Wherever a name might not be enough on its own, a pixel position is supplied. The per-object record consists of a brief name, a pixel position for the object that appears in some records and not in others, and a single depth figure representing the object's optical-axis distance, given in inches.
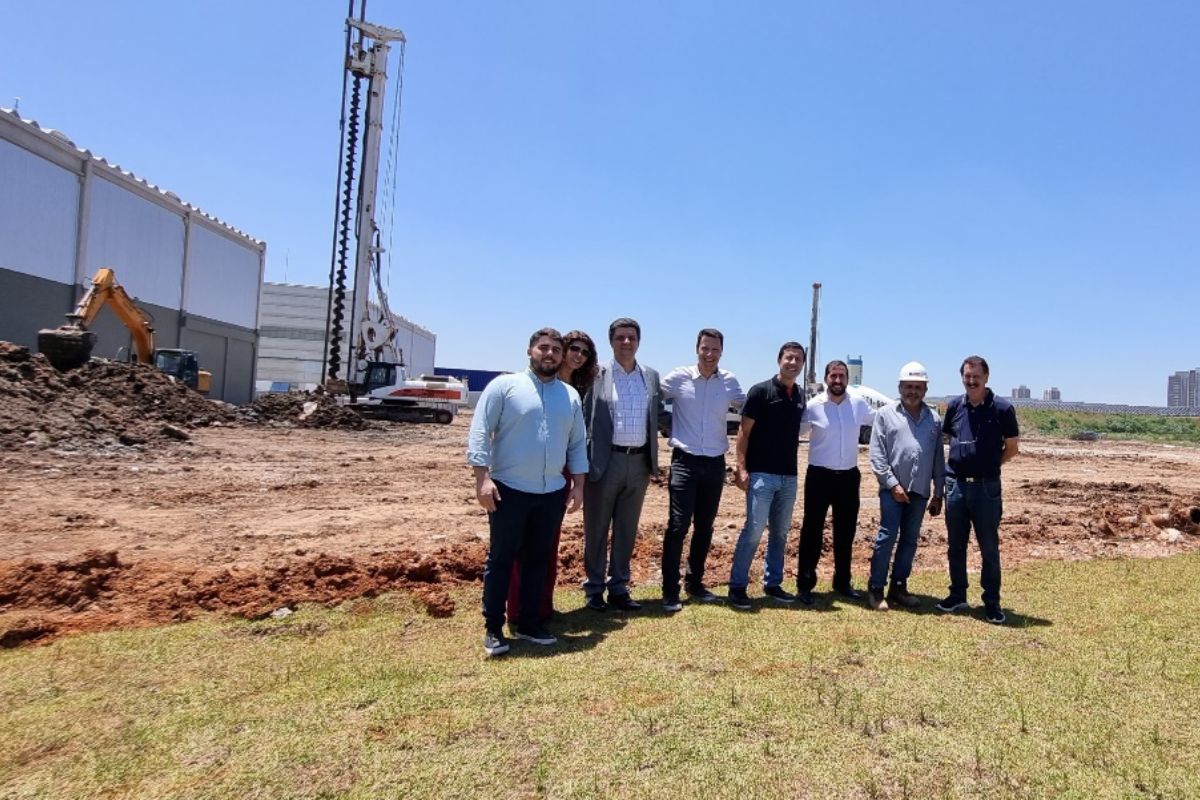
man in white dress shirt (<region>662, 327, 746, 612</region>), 204.1
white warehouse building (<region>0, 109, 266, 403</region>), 898.7
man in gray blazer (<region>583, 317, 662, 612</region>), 194.2
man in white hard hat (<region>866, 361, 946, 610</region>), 209.9
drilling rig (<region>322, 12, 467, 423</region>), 1051.3
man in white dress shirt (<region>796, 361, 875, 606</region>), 213.6
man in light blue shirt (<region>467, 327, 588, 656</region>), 162.1
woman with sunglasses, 181.2
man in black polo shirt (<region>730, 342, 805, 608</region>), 209.3
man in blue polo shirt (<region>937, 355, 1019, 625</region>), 203.3
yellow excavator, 733.9
